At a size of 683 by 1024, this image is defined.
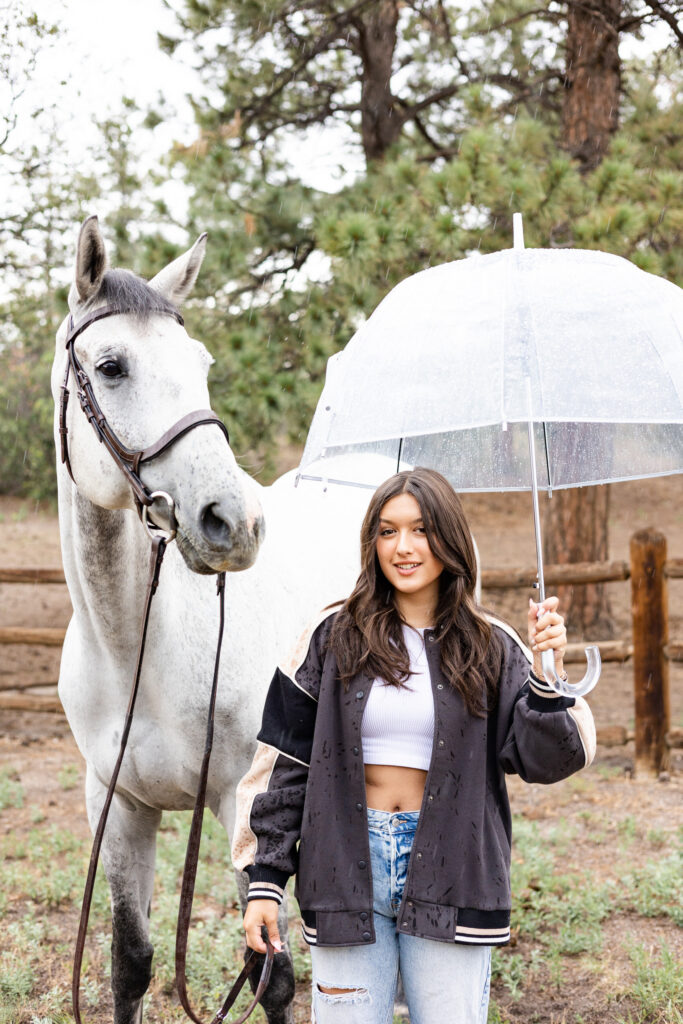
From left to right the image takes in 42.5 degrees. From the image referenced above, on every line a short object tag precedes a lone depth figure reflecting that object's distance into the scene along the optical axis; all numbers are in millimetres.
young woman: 1710
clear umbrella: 1934
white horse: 2086
